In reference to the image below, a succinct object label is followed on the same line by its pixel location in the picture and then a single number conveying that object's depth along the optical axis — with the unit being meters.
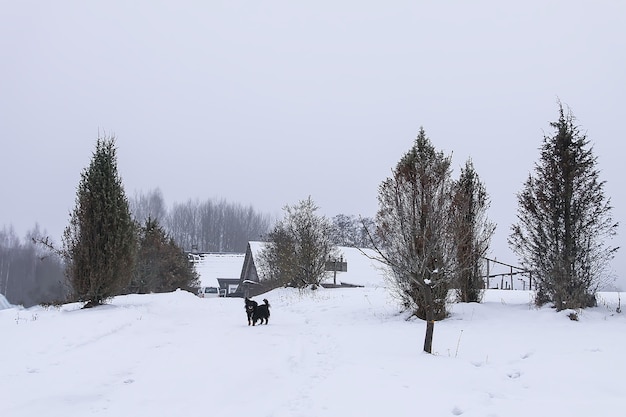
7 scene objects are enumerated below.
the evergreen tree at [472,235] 13.53
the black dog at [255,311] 13.20
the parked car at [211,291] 49.71
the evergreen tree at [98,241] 14.89
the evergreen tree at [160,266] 26.75
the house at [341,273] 33.88
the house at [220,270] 52.91
